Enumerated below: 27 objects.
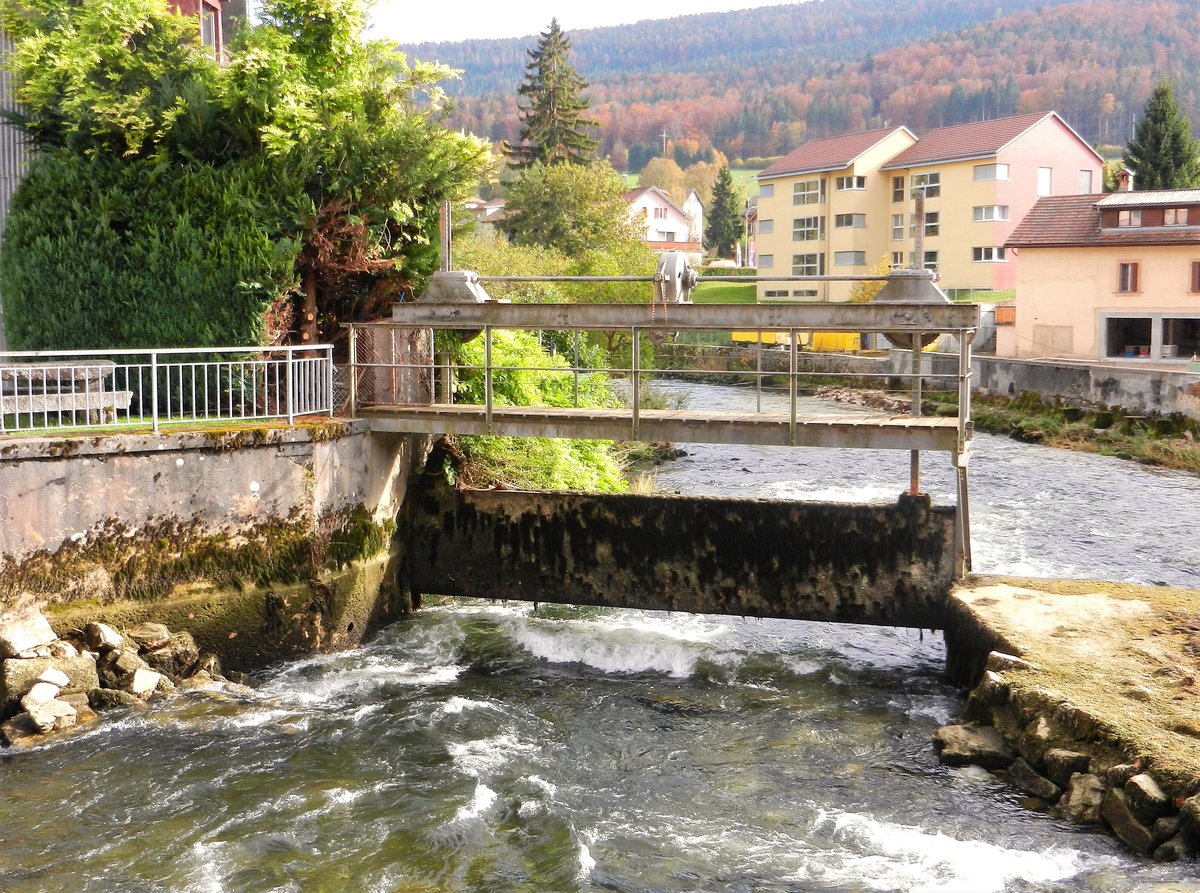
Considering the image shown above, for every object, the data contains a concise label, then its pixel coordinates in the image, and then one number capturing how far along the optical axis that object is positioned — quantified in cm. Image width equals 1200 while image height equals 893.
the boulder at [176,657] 1406
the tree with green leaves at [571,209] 6297
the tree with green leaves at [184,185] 1675
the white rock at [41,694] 1269
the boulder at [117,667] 1353
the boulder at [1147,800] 1025
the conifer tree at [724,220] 11600
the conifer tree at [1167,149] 6056
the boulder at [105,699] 1327
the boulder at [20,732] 1242
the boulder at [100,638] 1371
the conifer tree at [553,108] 7769
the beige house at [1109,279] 4609
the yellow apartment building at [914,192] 6844
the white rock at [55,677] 1298
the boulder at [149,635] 1414
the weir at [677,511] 1515
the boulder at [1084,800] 1077
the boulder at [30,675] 1280
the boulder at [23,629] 1305
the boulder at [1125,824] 1018
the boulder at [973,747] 1209
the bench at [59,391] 1462
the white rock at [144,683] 1348
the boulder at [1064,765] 1116
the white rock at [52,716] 1255
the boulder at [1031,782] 1126
